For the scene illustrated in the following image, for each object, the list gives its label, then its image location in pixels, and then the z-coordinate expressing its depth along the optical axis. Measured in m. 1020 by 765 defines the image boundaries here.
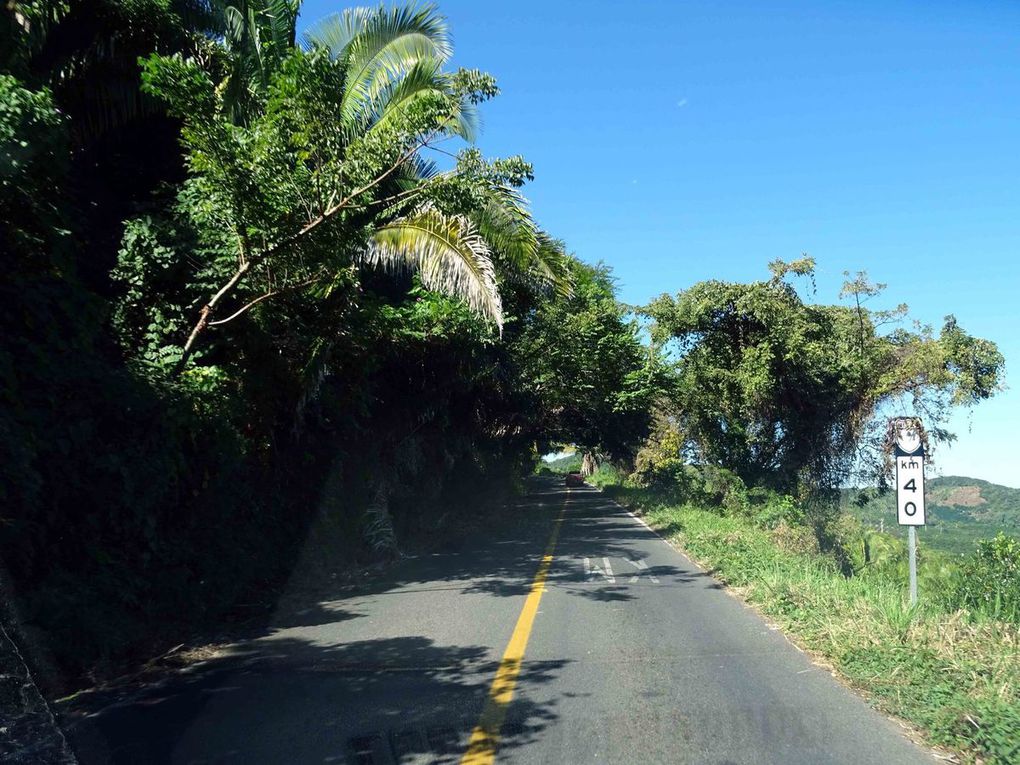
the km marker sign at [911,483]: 9.16
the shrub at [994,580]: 8.95
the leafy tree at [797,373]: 22.88
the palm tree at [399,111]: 11.71
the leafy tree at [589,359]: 25.50
